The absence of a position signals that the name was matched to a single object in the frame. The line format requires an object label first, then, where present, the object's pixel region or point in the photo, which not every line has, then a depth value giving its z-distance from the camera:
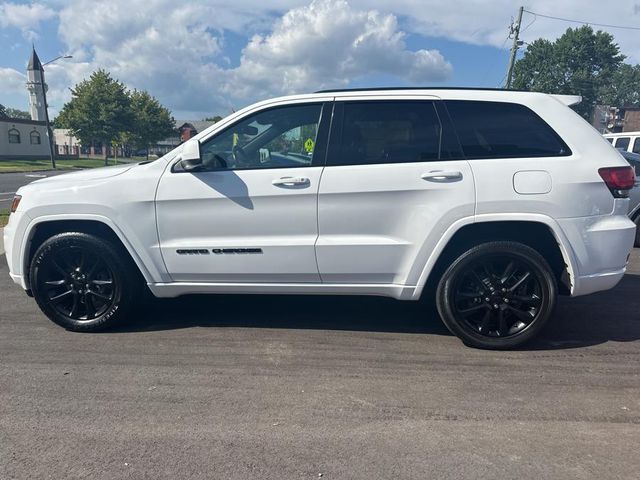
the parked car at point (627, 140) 11.79
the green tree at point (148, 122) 57.47
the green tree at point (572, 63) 69.75
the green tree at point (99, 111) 48.53
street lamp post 39.33
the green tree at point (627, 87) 108.38
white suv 3.72
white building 53.69
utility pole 33.47
